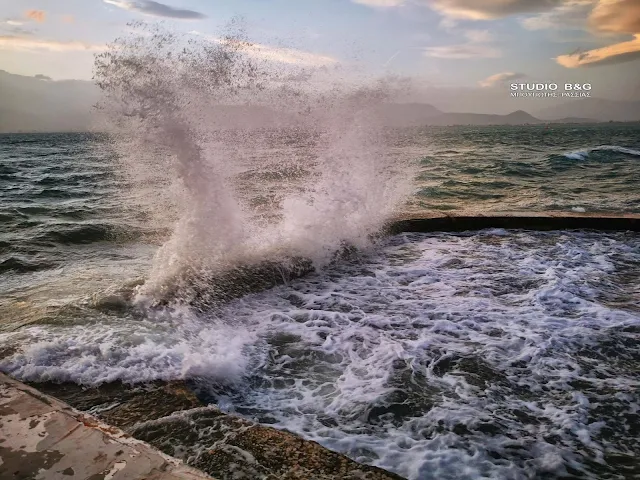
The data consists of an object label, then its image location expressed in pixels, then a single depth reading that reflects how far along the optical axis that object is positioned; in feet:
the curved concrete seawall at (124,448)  6.64
